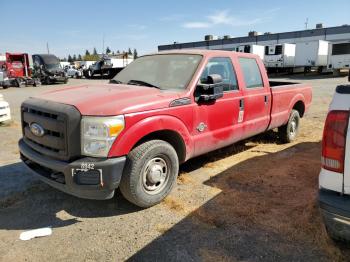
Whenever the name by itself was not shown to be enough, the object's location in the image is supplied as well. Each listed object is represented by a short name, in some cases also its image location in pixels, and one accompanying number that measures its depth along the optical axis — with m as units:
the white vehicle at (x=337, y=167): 2.36
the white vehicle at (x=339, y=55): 27.17
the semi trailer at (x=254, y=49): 33.75
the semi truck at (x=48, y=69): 25.73
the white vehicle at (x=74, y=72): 40.67
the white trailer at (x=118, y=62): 36.16
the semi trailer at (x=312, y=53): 31.23
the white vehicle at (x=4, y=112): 8.59
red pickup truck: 3.31
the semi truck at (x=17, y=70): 24.59
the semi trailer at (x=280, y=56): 33.09
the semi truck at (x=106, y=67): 32.84
